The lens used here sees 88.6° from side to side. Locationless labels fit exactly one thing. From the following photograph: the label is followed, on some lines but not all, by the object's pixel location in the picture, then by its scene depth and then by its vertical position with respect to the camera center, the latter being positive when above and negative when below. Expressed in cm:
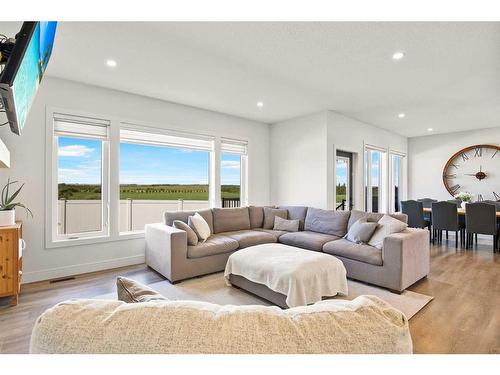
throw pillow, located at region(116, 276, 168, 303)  98 -41
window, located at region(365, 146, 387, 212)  612 +25
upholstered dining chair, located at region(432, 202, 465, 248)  508 -57
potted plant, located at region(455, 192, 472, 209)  548 -17
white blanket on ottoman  239 -83
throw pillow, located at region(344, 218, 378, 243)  340 -56
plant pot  262 -28
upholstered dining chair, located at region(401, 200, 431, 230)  555 -51
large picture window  422 +28
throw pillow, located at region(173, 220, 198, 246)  345 -56
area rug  264 -116
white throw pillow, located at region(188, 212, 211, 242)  369 -53
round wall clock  612 +45
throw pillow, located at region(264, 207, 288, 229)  480 -47
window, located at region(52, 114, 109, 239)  355 +19
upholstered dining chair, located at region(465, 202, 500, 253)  462 -56
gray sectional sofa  297 -74
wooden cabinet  254 -71
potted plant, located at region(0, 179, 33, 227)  262 -21
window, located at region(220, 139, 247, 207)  520 +39
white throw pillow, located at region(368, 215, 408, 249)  322 -50
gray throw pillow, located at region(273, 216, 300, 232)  446 -61
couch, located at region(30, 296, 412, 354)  57 -33
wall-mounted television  106 +58
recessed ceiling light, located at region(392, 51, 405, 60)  270 +145
